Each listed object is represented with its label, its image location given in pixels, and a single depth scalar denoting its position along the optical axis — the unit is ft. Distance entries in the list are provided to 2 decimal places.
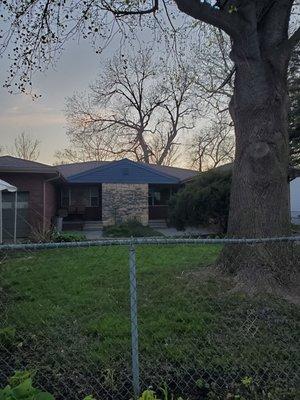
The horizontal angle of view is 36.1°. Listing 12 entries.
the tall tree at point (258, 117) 22.03
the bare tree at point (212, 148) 156.44
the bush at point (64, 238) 52.27
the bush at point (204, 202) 58.34
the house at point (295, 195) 112.68
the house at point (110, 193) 84.53
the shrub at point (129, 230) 68.47
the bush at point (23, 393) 7.61
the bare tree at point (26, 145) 183.42
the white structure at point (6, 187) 45.28
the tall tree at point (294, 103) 64.49
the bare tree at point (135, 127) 144.77
